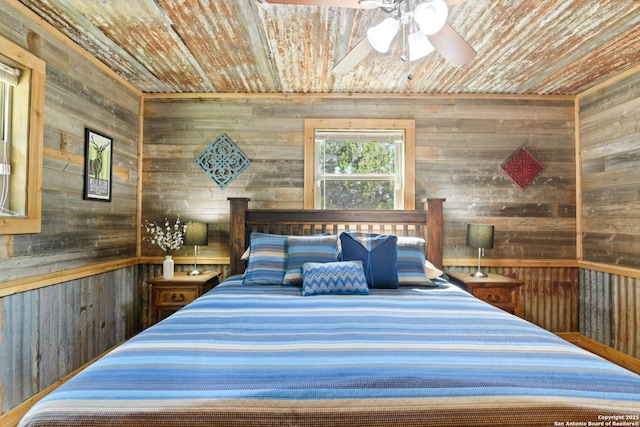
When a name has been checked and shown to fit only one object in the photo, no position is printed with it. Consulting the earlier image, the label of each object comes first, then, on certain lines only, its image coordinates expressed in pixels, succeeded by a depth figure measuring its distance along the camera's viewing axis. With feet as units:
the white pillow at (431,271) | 9.39
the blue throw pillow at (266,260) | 8.71
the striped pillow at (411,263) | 8.72
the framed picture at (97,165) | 9.05
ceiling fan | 4.96
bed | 3.28
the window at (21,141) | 7.02
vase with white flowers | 10.34
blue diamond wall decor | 11.62
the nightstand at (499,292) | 9.97
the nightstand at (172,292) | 10.00
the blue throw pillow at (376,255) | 8.48
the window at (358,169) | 11.85
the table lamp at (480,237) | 10.33
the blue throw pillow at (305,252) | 8.63
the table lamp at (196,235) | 10.57
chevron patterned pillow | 7.71
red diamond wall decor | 11.57
